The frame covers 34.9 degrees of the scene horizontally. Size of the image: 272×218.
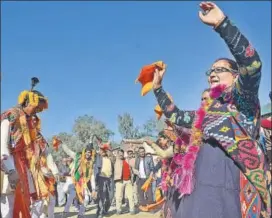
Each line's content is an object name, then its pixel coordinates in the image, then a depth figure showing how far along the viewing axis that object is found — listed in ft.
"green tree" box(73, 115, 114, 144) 194.16
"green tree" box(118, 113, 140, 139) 200.03
